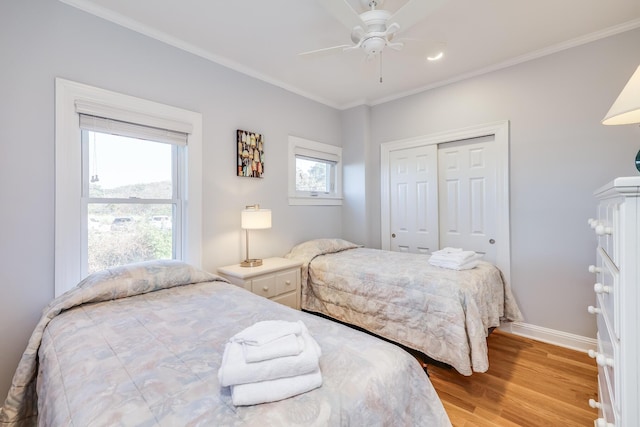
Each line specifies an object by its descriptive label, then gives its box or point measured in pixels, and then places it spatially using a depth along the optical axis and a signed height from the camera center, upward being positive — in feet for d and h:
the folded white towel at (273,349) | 2.84 -1.40
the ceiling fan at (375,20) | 4.91 +3.59
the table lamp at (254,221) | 8.68 -0.24
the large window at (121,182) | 6.25 +0.83
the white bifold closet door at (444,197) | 9.84 +0.58
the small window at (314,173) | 11.21 +1.75
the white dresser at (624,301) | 2.31 -0.79
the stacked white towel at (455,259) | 7.78 -1.33
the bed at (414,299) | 6.36 -2.34
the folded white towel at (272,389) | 2.61 -1.67
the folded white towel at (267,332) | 3.06 -1.36
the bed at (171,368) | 2.57 -1.73
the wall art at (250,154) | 9.30 +2.00
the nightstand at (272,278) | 8.02 -1.93
